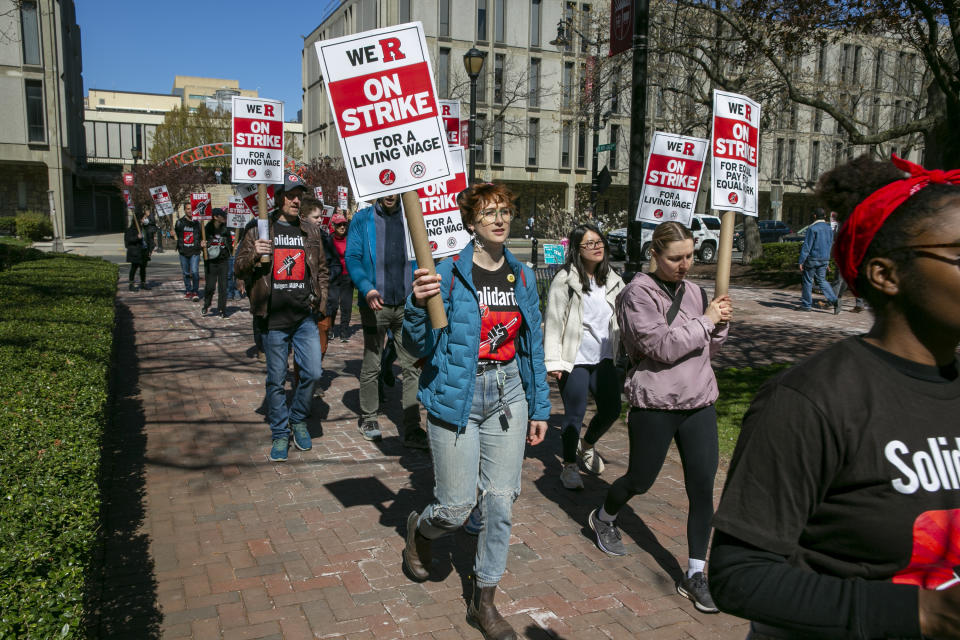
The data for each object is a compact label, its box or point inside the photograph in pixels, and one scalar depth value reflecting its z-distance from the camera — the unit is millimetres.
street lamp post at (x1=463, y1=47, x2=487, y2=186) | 14188
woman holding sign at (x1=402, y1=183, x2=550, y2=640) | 3502
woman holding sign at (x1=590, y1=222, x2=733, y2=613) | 3818
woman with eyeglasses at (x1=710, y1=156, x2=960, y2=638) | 1408
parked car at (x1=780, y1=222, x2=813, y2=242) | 35047
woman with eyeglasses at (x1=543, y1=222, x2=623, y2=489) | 5184
